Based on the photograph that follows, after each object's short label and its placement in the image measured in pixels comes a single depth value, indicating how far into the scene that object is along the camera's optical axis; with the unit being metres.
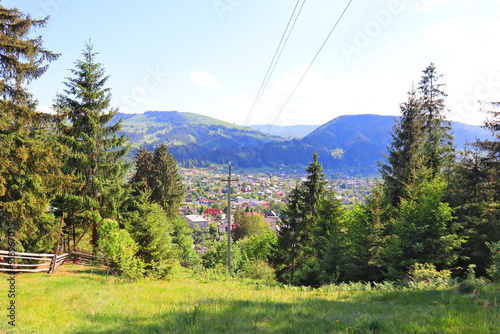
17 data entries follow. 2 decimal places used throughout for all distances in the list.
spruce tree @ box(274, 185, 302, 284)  25.30
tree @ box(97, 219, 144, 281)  12.77
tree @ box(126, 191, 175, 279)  13.88
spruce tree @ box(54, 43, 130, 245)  16.81
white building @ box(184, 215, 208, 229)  111.75
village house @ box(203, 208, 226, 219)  135.91
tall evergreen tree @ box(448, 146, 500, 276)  15.61
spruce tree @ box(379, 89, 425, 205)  19.45
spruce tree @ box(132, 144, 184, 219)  32.78
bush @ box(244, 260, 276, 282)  24.08
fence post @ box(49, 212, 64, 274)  14.11
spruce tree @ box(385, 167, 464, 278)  14.92
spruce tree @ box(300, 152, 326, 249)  24.17
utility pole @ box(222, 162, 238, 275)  18.94
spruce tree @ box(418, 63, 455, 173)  21.05
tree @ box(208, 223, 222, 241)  98.81
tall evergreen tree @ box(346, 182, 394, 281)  16.73
